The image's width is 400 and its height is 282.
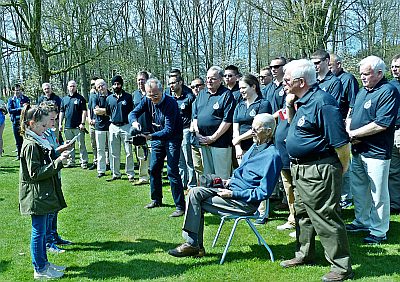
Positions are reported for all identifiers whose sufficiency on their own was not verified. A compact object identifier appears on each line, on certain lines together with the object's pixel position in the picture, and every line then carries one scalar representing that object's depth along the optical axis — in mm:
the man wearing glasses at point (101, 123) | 9172
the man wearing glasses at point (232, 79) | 6602
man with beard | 8594
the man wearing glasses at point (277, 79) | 6020
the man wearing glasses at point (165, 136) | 6199
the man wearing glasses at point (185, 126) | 7535
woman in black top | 5586
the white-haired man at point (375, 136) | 4551
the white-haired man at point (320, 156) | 3688
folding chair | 4406
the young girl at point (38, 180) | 4055
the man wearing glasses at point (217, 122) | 6074
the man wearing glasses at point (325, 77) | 5430
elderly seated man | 4277
